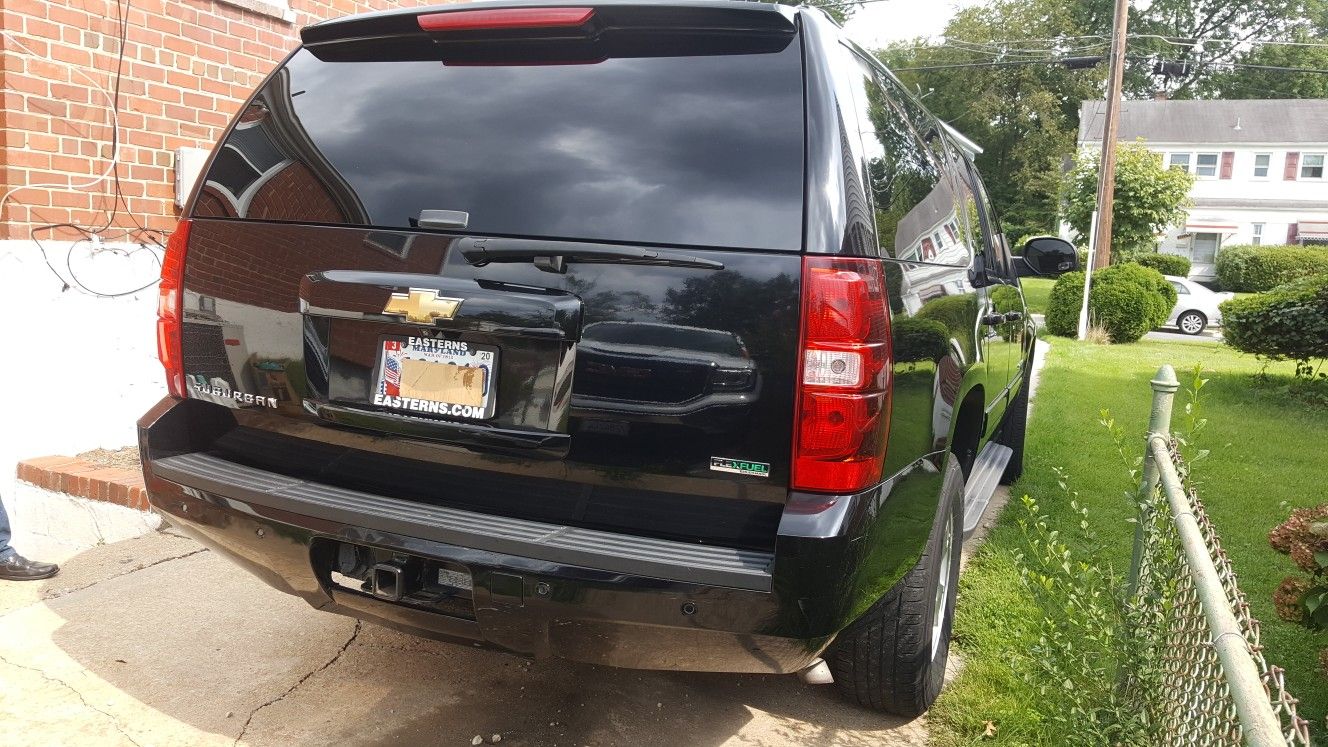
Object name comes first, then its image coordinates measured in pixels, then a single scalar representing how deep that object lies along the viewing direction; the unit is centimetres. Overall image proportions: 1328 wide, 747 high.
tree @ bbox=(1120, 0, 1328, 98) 5809
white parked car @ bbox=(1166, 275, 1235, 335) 2283
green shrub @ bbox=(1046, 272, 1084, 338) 1688
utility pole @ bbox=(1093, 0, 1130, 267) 1936
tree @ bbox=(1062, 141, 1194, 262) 2489
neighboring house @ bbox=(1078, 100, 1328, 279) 4450
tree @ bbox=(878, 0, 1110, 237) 5328
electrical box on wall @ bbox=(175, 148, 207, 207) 545
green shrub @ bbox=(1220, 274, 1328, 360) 963
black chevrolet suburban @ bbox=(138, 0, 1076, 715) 213
